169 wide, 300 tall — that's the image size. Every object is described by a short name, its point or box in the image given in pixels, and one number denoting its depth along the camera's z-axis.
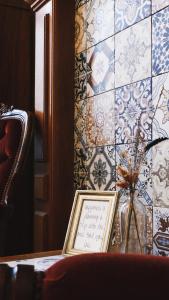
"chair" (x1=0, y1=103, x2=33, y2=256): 1.23
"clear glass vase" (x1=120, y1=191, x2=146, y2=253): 0.91
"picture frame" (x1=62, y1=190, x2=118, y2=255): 0.98
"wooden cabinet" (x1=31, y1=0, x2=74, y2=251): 1.54
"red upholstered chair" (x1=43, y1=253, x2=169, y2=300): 0.32
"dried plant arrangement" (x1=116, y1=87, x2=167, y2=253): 0.92
